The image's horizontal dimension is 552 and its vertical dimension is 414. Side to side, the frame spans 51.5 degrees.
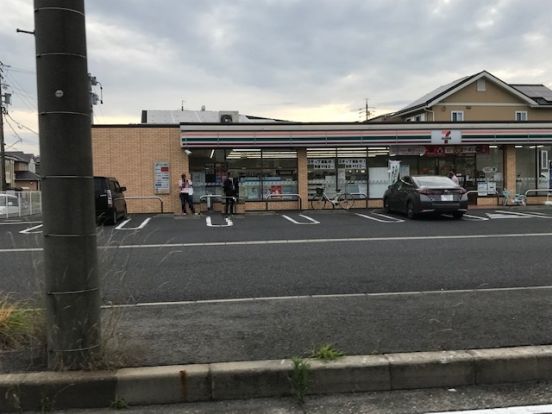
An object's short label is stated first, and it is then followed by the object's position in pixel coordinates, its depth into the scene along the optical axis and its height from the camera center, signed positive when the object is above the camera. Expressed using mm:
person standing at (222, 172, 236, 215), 22156 -446
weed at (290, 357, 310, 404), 4318 -1517
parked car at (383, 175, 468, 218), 18672 -694
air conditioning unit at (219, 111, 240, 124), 32741 +3861
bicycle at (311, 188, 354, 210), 24938 -965
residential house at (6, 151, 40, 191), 93188 +2286
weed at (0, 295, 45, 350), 4824 -1251
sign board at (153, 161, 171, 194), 24031 +262
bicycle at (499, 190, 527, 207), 25594 -1142
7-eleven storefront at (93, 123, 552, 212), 23875 +910
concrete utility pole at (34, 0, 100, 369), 4211 +38
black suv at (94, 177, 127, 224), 18297 -530
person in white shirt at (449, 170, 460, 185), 23650 +2
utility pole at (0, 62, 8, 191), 35450 +2864
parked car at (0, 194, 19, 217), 22125 -755
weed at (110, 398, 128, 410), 4145 -1605
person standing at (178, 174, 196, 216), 22172 -411
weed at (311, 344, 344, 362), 4582 -1430
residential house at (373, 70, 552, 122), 40812 +5114
